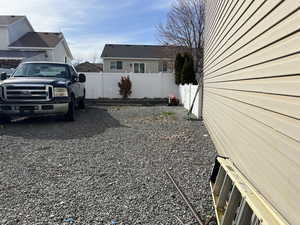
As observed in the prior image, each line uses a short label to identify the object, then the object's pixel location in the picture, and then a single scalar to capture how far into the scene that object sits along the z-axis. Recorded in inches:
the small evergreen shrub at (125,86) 608.7
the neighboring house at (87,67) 1443.2
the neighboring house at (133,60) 1112.2
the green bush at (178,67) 599.2
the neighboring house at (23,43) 734.2
